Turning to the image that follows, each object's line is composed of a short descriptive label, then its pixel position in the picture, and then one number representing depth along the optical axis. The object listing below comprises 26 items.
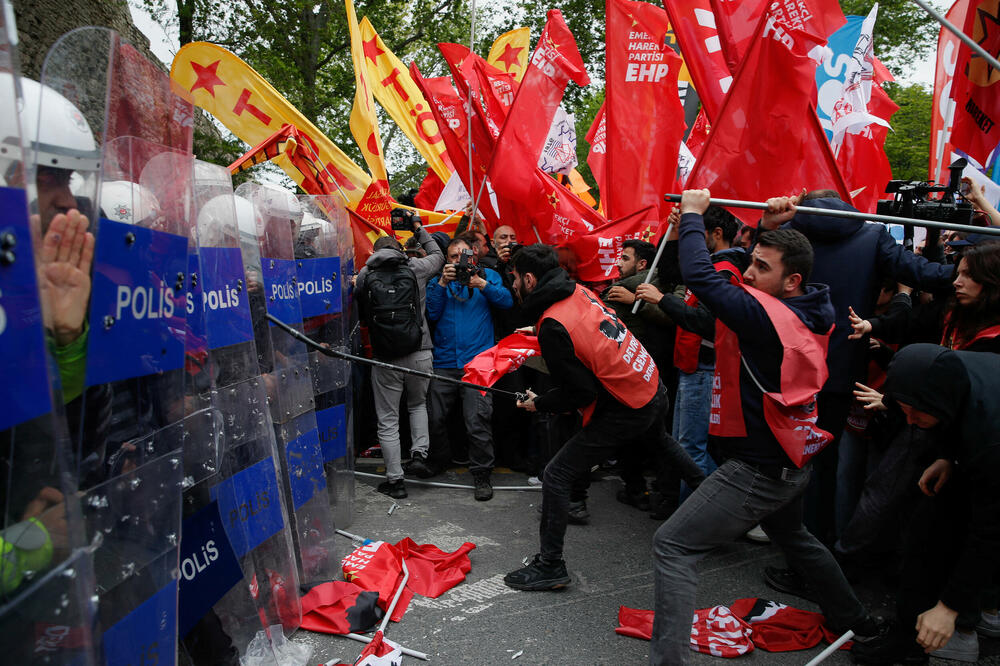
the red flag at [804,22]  3.55
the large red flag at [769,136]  3.62
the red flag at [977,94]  3.67
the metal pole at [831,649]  2.81
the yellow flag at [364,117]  7.08
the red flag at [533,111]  5.74
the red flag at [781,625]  3.21
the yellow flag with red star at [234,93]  5.94
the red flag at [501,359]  4.12
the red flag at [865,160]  5.80
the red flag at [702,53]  4.44
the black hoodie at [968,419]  2.22
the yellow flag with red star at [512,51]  9.34
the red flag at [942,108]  4.59
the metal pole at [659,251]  3.82
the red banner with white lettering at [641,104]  5.41
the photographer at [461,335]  5.68
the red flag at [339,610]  3.33
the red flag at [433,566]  3.85
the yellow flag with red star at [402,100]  8.44
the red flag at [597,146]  8.23
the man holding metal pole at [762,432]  2.75
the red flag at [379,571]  3.64
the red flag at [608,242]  5.39
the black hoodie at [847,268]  3.75
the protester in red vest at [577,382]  3.59
